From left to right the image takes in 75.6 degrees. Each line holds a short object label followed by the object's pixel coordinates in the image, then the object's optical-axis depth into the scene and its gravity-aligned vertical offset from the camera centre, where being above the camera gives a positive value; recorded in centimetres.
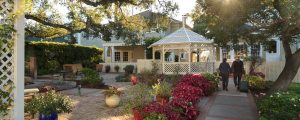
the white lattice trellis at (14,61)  387 -1
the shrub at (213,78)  990 -94
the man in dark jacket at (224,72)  1029 -64
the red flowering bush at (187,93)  615 -111
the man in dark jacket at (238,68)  1065 -44
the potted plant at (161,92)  705 -118
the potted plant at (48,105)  475 -115
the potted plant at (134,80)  1276 -132
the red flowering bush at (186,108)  549 -138
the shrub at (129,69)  2081 -94
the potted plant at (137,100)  514 -119
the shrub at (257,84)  1059 -133
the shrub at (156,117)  457 -134
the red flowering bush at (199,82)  858 -100
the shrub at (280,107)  449 -121
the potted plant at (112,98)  726 -142
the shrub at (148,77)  1185 -114
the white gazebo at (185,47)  1512 +107
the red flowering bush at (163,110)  479 -125
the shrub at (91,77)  1190 -105
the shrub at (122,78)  1513 -144
